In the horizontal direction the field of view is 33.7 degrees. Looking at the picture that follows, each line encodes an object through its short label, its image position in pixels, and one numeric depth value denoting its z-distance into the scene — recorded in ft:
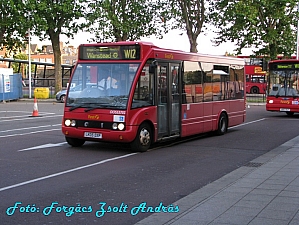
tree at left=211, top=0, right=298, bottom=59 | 131.23
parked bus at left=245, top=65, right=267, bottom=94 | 202.98
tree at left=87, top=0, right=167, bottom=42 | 139.85
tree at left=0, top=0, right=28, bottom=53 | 132.98
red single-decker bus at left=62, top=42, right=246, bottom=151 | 40.09
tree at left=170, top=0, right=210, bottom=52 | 142.10
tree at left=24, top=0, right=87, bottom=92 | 133.69
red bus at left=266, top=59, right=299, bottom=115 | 84.33
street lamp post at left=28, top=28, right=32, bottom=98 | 147.08
